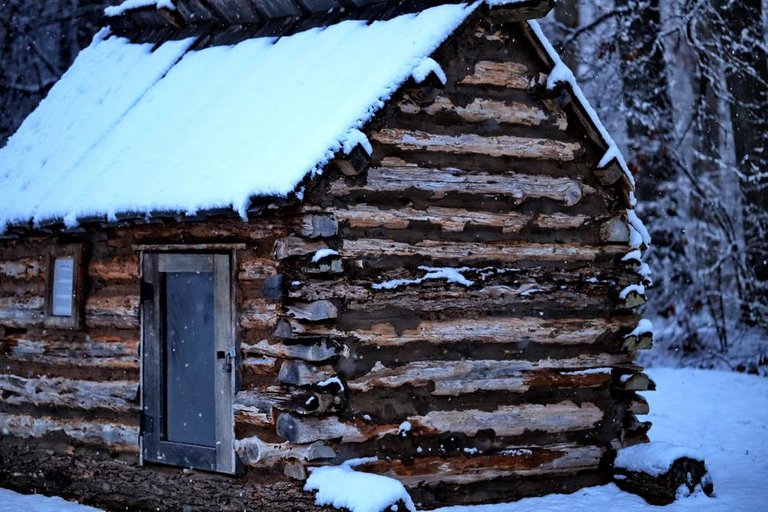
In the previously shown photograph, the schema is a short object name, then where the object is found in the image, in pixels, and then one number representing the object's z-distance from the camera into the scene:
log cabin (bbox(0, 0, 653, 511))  8.27
